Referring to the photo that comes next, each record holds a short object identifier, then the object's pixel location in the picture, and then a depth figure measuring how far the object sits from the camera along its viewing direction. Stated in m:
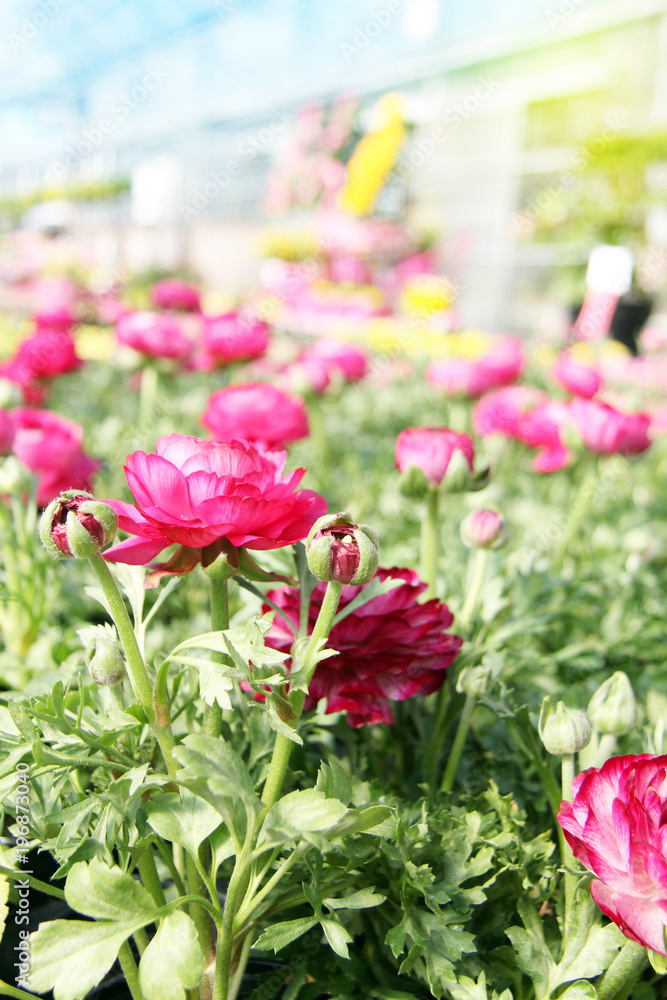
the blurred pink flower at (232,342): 1.51
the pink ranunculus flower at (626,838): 0.36
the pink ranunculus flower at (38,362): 1.42
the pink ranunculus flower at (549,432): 1.08
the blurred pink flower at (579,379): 1.24
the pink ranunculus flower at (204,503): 0.38
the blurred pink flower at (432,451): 0.68
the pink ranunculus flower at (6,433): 0.88
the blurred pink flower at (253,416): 0.87
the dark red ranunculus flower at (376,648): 0.46
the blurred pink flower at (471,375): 1.38
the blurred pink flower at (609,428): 0.94
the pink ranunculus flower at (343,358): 1.60
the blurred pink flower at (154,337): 1.39
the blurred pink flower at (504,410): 1.31
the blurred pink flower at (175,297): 2.12
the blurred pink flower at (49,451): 0.87
